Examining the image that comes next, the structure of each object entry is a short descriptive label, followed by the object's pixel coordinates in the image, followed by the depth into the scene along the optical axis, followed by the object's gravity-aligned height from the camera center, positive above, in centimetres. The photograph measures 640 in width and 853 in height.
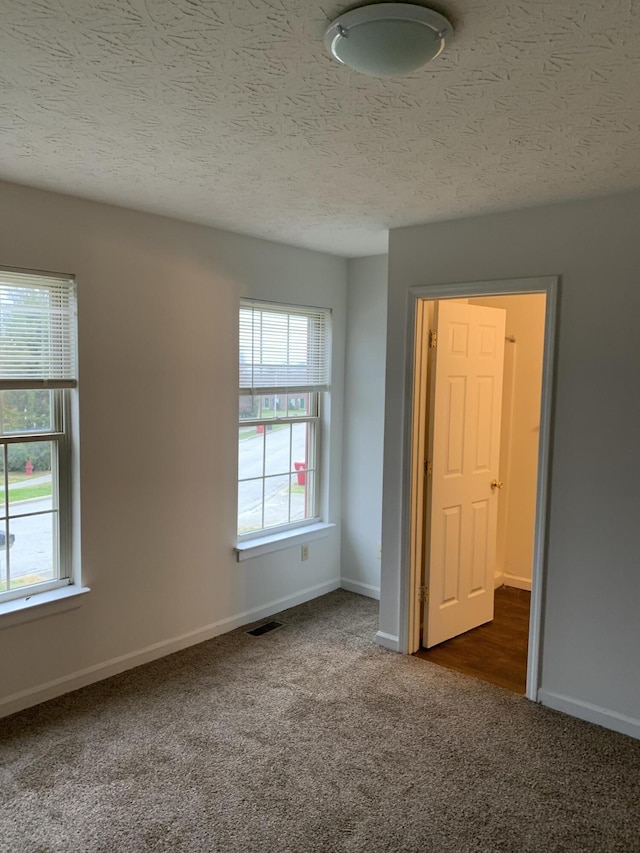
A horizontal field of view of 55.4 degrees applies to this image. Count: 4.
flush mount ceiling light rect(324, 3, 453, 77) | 133 +78
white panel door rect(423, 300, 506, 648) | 351 -54
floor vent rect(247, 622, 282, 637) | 377 -159
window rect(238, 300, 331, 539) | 392 -26
